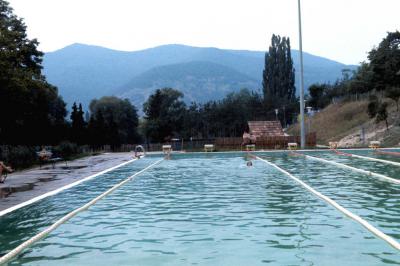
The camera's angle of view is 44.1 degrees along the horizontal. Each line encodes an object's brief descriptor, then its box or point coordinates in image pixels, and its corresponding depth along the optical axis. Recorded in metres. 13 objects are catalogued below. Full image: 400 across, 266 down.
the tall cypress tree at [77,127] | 46.19
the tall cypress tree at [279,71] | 103.56
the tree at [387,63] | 54.12
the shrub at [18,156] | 24.61
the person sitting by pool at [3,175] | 16.55
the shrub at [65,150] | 34.00
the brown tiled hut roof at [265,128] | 46.75
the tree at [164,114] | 72.19
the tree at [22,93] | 23.91
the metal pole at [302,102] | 37.17
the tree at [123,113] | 94.96
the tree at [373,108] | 48.84
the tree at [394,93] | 48.16
